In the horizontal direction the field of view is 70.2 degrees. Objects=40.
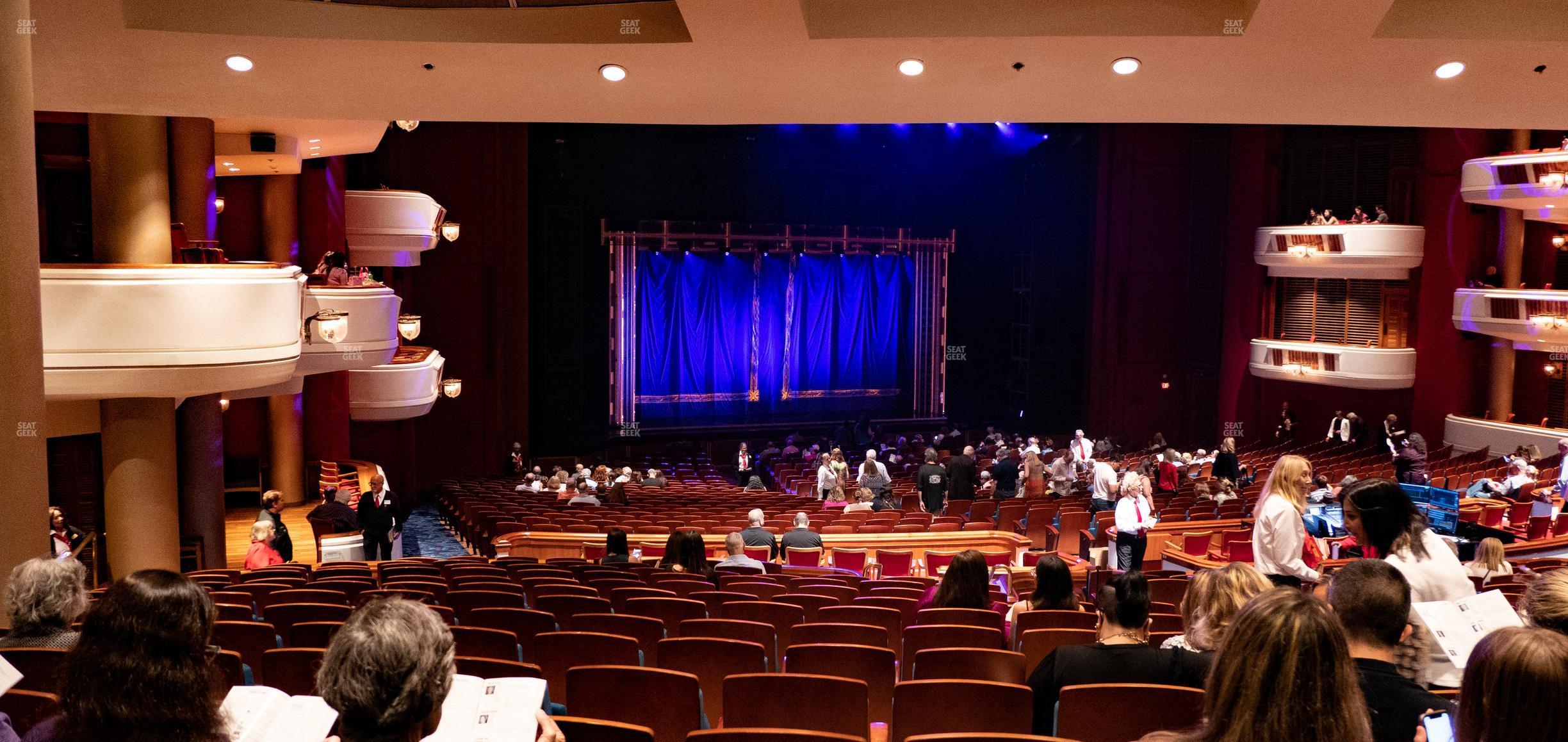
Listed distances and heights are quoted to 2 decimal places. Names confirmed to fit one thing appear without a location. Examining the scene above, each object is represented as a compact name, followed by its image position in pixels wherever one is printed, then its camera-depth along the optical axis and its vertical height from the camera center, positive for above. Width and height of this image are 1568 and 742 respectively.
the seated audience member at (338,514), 11.47 -2.15
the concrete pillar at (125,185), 9.74 +1.04
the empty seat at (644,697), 3.43 -1.20
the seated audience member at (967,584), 5.35 -1.30
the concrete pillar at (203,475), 11.43 -1.76
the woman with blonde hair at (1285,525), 4.67 -0.88
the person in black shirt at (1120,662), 3.42 -1.07
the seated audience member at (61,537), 7.93 -1.74
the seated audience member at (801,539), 8.65 -1.77
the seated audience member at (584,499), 13.21 -2.27
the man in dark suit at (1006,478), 14.54 -2.14
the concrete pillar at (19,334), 5.37 -0.16
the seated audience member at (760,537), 8.24 -1.67
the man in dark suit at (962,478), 13.67 -2.02
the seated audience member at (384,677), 2.01 -0.67
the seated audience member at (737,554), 7.26 -1.61
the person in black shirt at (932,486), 13.26 -2.06
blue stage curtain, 23.61 -0.54
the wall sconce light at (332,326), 10.70 -0.19
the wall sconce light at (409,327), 15.80 -0.28
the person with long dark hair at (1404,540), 3.70 -0.75
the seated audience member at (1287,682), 1.85 -0.61
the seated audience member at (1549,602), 2.62 -0.67
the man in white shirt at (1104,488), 12.21 -1.90
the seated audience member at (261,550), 8.19 -1.81
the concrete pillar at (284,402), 14.83 -1.32
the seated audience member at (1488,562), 6.57 -1.43
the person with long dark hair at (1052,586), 4.97 -1.21
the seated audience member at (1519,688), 1.98 -0.66
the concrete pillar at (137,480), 9.77 -1.55
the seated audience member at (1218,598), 3.35 -0.85
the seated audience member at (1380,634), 2.64 -0.78
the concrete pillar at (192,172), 10.83 +1.30
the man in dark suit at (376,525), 11.37 -2.23
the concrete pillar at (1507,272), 19.22 +0.83
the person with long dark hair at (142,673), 2.09 -0.70
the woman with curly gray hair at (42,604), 3.26 -0.89
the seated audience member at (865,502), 12.47 -2.20
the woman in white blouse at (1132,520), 8.38 -1.54
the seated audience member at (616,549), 7.63 -1.65
